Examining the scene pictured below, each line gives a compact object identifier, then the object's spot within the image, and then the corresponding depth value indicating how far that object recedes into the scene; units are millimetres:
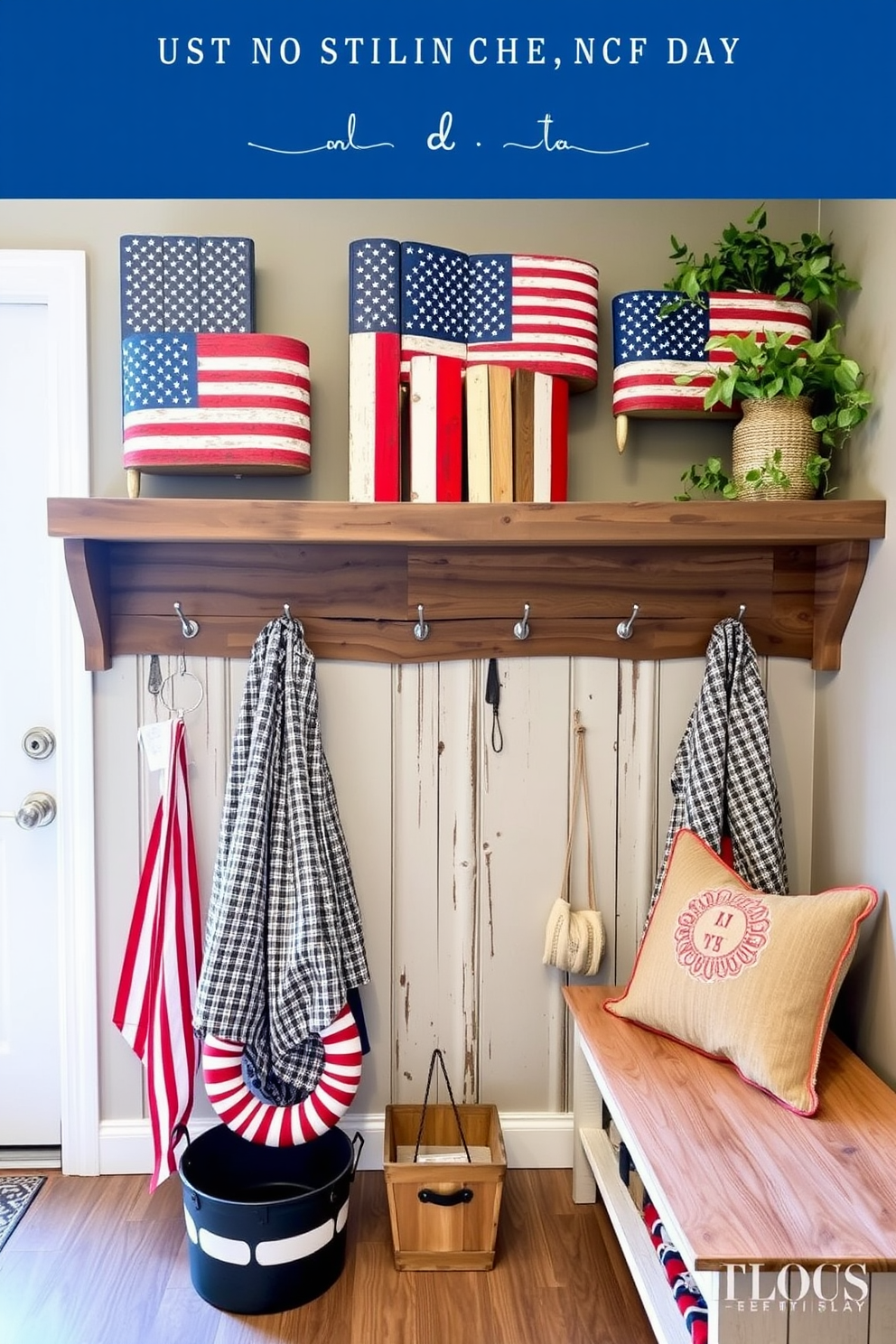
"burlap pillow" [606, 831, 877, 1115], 1698
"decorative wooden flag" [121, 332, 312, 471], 1940
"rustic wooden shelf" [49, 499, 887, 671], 2131
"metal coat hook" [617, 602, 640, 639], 2139
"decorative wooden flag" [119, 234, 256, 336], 2010
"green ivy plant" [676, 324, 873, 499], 1893
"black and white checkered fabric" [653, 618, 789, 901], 2059
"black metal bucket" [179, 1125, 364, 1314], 1798
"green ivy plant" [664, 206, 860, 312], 1965
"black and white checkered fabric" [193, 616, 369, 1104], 1985
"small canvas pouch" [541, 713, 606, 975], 2146
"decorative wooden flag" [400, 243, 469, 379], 2010
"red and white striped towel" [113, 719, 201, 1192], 2092
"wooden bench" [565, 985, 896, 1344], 1311
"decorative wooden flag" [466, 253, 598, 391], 2027
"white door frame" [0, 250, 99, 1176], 2100
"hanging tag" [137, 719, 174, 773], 2102
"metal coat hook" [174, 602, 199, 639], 2121
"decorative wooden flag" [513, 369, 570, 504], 2008
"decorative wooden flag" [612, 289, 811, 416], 2027
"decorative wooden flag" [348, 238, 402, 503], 1988
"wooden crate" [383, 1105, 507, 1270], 1888
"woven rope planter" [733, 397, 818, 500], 1952
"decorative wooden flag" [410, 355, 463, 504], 1979
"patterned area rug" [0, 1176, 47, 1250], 2041
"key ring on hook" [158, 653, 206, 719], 2170
